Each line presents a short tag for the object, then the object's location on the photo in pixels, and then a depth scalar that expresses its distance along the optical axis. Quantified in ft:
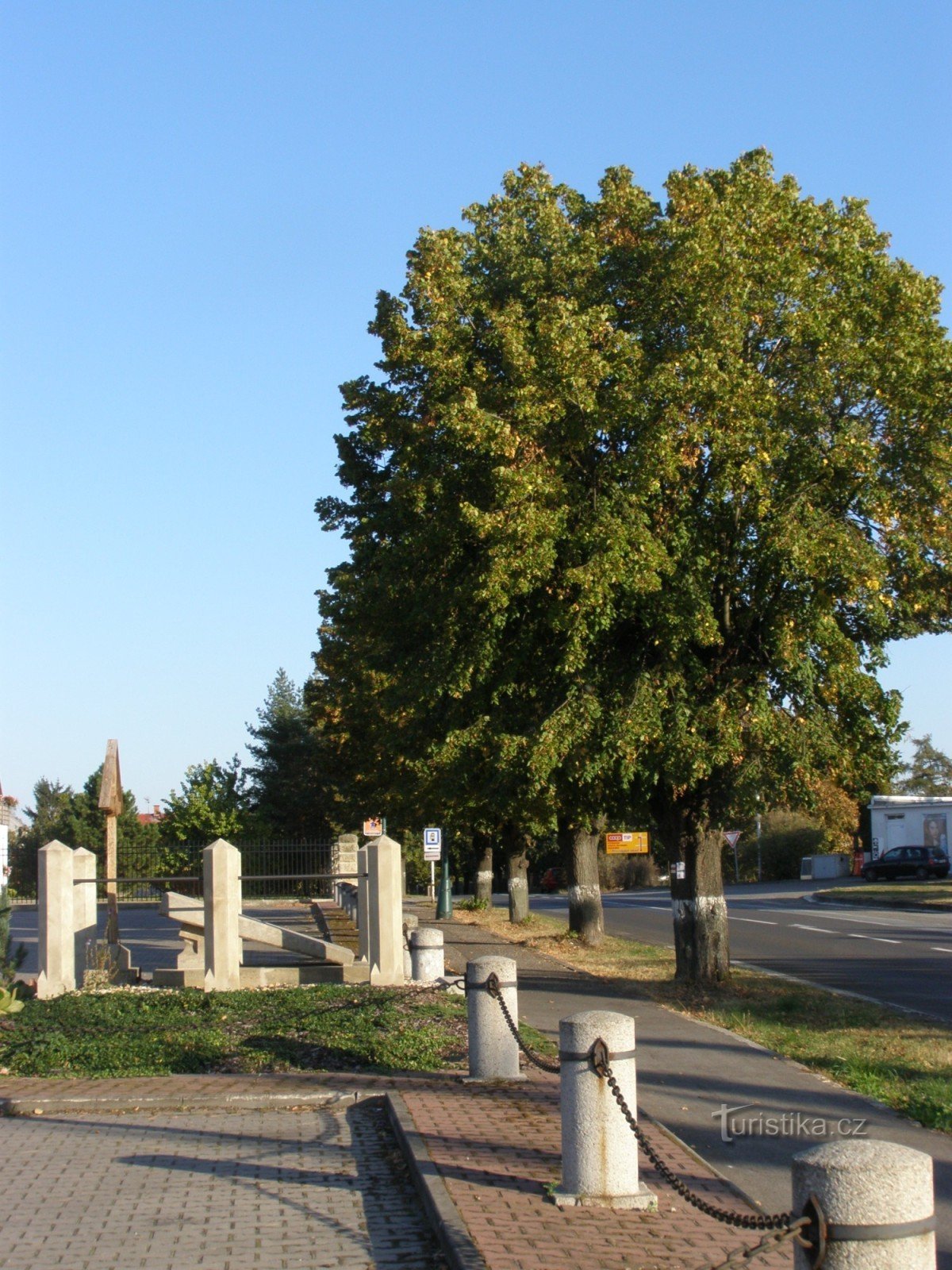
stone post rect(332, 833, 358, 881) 110.22
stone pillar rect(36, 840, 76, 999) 50.31
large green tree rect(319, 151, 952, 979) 45.14
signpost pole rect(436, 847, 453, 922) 112.47
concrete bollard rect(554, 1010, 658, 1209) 19.77
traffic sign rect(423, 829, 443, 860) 108.47
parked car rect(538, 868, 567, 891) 220.64
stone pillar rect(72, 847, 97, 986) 52.03
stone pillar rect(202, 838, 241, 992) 48.78
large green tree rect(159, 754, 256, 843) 144.97
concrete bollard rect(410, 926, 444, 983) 45.27
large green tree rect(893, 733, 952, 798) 337.72
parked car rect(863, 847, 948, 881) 174.60
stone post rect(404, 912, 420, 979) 50.34
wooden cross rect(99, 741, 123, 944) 58.29
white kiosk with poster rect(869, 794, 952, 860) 188.03
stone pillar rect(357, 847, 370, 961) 50.96
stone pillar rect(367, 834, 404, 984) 48.70
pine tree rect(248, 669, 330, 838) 178.70
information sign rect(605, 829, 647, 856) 237.04
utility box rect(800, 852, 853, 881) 208.23
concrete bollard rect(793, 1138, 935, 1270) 11.69
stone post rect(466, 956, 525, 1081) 29.07
